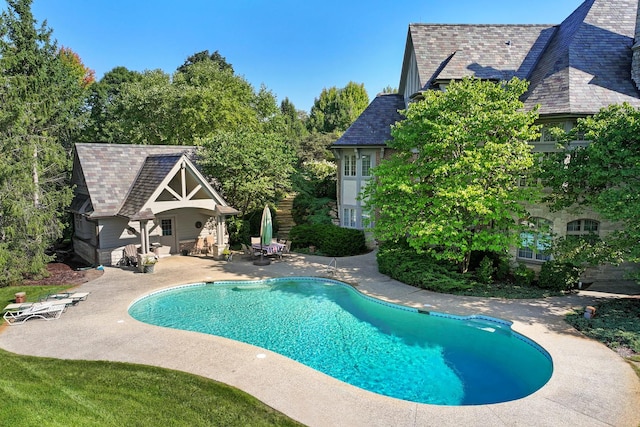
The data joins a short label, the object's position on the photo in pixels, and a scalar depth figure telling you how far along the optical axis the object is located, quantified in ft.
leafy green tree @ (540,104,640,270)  39.29
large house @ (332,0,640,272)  54.60
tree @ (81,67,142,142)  133.59
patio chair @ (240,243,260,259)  69.77
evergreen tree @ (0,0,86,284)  52.47
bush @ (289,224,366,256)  74.79
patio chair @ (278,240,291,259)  73.26
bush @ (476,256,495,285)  53.47
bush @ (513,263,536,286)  52.95
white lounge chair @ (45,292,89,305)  46.81
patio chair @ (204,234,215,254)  76.23
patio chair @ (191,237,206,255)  76.48
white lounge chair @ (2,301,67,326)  41.22
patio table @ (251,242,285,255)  68.39
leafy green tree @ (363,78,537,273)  48.26
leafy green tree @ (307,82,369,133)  215.10
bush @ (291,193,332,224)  90.99
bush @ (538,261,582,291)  50.72
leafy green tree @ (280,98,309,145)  215.08
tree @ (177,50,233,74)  199.09
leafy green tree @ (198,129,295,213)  75.97
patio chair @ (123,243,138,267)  65.36
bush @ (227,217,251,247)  81.87
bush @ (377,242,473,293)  51.49
